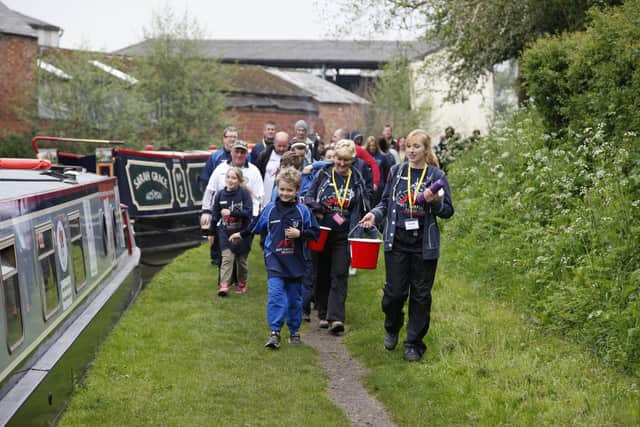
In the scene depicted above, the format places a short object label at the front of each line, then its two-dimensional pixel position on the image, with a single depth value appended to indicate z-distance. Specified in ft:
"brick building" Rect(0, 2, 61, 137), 100.73
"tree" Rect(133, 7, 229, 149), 108.27
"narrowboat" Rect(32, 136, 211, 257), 54.39
